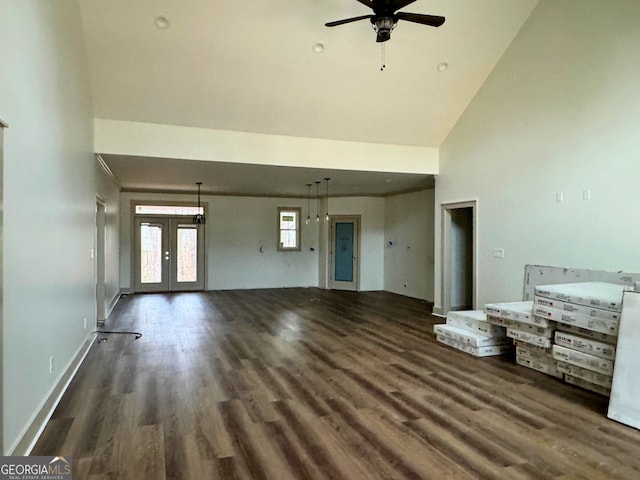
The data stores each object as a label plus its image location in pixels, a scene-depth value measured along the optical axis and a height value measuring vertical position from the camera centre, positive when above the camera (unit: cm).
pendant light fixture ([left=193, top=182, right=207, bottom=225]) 1047 +67
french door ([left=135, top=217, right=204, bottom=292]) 1048 -26
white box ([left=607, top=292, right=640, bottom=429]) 316 -100
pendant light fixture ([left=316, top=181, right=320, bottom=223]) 1142 +105
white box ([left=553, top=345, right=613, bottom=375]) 363 -107
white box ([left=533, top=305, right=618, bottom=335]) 361 -71
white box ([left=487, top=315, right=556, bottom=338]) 422 -90
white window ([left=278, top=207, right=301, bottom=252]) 1160 +45
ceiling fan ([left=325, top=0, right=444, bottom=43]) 375 +212
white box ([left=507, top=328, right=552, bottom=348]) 422 -100
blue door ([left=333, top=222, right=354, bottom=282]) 1117 -22
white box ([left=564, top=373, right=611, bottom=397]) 370 -132
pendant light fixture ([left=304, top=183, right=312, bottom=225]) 1173 +93
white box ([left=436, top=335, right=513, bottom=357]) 491 -128
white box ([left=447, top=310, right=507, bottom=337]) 498 -101
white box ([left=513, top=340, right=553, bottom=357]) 426 -111
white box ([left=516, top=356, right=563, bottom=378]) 420 -129
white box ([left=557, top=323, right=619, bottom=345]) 368 -84
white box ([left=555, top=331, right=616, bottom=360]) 365 -94
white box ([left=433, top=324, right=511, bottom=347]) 493 -115
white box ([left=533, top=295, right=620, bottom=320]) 363 -61
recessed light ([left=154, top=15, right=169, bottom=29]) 451 +244
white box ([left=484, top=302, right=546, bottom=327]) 442 -75
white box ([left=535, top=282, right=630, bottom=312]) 367 -48
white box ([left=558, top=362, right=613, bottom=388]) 366 -121
